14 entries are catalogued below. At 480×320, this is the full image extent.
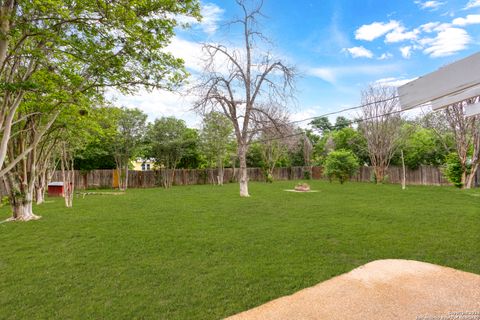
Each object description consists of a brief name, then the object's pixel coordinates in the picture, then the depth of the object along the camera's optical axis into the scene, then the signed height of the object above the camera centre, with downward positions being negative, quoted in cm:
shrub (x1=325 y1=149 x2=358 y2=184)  1889 +11
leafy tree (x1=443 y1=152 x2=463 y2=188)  1596 -38
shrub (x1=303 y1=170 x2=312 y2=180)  2742 -69
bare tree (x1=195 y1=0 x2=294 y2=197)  1330 +444
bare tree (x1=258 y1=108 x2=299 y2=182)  2461 +180
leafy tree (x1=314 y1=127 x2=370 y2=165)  2441 +215
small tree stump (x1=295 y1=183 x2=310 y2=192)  1470 -108
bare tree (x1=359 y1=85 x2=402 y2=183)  2064 +271
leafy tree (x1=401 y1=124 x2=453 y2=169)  2016 +101
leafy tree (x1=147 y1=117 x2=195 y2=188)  2103 +219
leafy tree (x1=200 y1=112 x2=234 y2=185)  2167 +269
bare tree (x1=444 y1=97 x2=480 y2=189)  1495 +130
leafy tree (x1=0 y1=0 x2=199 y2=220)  427 +230
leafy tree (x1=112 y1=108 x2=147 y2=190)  1928 +237
